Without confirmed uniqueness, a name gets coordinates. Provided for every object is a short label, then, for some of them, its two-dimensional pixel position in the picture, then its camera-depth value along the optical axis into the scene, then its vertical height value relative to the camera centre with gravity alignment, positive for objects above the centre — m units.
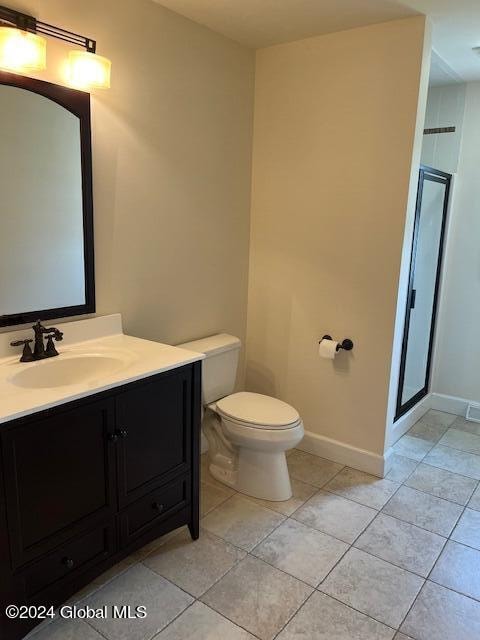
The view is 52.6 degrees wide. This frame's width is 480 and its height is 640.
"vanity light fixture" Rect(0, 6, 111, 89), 1.67 +0.61
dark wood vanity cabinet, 1.48 -0.90
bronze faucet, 1.86 -0.47
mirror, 1.82 +0.08
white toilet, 2.40 -1.00
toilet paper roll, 2.73 -0.66
